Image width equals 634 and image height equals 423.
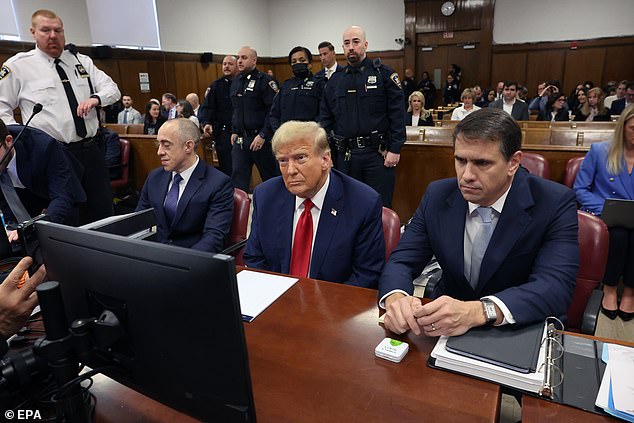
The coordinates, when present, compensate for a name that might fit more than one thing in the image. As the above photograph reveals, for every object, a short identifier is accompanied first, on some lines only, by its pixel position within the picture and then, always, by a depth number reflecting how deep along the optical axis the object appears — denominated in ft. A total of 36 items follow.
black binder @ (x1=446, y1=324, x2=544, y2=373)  3.29
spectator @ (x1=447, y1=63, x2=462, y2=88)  37.14
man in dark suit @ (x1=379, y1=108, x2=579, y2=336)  3.87
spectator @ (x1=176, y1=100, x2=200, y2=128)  21.66
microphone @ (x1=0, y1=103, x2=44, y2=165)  5.70
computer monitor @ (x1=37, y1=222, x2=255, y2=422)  2.21
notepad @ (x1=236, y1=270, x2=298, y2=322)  4.43
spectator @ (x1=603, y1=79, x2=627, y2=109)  26.02
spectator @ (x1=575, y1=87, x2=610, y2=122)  23.30
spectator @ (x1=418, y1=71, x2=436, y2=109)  37.60
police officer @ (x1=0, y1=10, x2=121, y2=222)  10.00
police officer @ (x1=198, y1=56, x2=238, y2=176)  18.47
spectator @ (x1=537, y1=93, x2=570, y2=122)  25.26
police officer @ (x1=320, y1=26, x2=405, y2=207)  11.80
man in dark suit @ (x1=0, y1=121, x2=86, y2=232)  8.05
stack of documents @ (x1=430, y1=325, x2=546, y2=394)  3.18
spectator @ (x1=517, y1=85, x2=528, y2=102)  27.62
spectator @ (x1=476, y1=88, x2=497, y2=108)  30.82
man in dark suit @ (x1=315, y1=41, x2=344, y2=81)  15.66
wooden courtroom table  3.01
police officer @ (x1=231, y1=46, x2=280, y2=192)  15.85
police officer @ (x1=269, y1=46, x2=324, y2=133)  14.87
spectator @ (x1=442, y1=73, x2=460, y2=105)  37.06
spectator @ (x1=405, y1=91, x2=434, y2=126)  19.95
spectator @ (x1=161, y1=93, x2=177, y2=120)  24.14
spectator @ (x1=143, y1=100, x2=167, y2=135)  22.34
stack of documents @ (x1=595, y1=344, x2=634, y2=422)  2.88
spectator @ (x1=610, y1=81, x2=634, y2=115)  23.66
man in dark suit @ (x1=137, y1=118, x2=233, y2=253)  7.55
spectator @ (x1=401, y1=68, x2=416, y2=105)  36.99
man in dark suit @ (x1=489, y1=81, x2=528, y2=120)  20.82
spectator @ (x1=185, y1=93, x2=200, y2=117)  26.48
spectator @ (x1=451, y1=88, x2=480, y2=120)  21.59
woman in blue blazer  9.02
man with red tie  5.86
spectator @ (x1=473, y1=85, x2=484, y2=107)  30.91
